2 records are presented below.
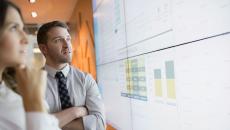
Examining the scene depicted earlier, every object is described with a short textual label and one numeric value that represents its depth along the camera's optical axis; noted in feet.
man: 5.41
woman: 2.60
